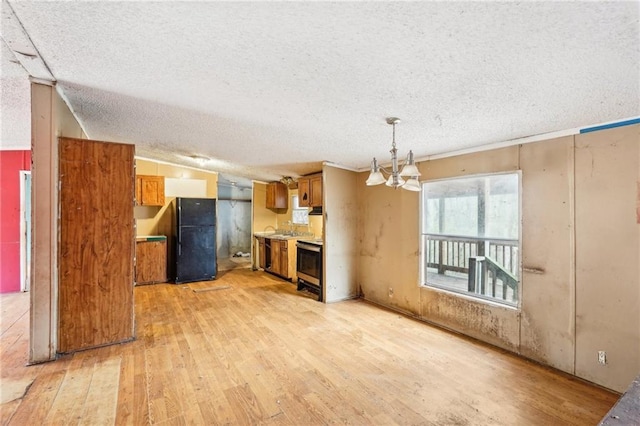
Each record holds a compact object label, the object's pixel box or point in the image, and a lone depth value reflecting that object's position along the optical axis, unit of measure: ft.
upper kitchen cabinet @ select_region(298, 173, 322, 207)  16.84
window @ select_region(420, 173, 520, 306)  12.20
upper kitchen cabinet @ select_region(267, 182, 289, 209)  23.88
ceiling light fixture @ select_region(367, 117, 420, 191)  7.97
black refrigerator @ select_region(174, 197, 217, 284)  19.25
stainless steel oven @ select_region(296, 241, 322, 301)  16.03
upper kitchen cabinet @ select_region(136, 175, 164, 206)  19.54
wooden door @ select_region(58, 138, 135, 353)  9.12
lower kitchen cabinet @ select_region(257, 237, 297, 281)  19.81
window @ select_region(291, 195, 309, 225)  22.11
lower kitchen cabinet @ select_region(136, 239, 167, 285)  18.83
